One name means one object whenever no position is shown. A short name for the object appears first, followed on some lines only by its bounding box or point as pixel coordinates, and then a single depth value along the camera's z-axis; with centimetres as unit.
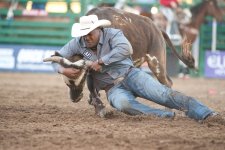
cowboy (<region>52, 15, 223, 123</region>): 1242
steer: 1562
